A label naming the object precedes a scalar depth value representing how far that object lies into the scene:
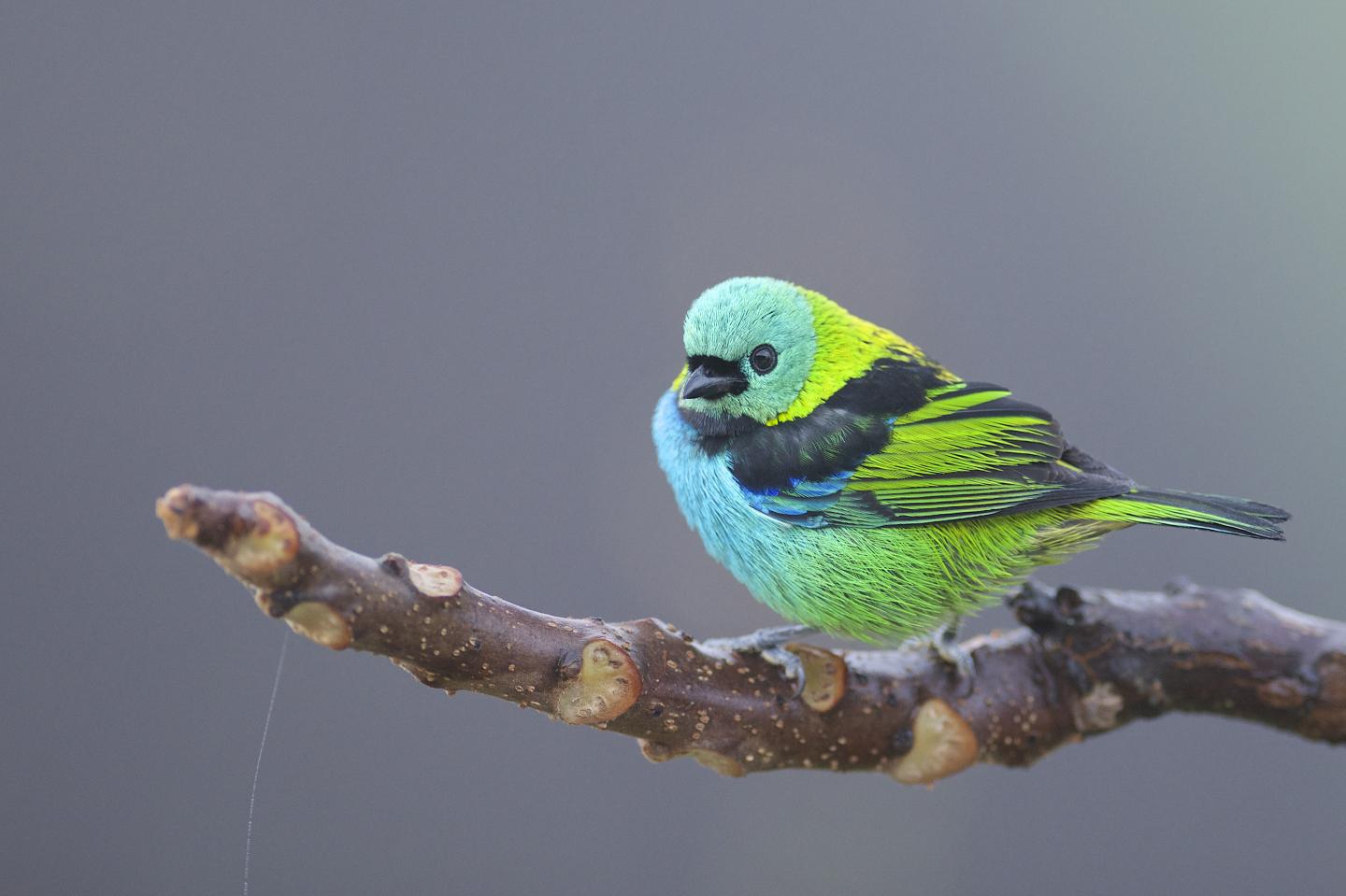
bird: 3.96
